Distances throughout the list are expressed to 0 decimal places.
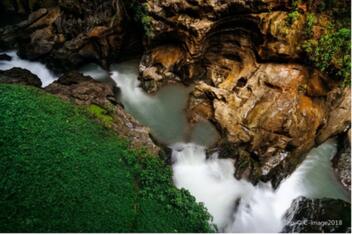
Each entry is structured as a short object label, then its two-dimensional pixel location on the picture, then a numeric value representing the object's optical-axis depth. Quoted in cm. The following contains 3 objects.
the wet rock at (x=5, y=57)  1650
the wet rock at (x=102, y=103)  1216
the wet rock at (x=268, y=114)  1345
